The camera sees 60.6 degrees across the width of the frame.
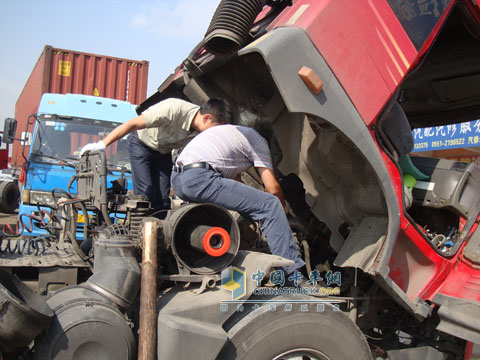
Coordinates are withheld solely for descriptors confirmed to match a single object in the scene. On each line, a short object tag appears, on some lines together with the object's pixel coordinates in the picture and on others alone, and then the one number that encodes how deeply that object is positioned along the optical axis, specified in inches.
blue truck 261.9
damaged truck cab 84.4
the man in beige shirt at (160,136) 125.3
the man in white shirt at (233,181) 101.2
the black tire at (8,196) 456.4
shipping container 417.1
